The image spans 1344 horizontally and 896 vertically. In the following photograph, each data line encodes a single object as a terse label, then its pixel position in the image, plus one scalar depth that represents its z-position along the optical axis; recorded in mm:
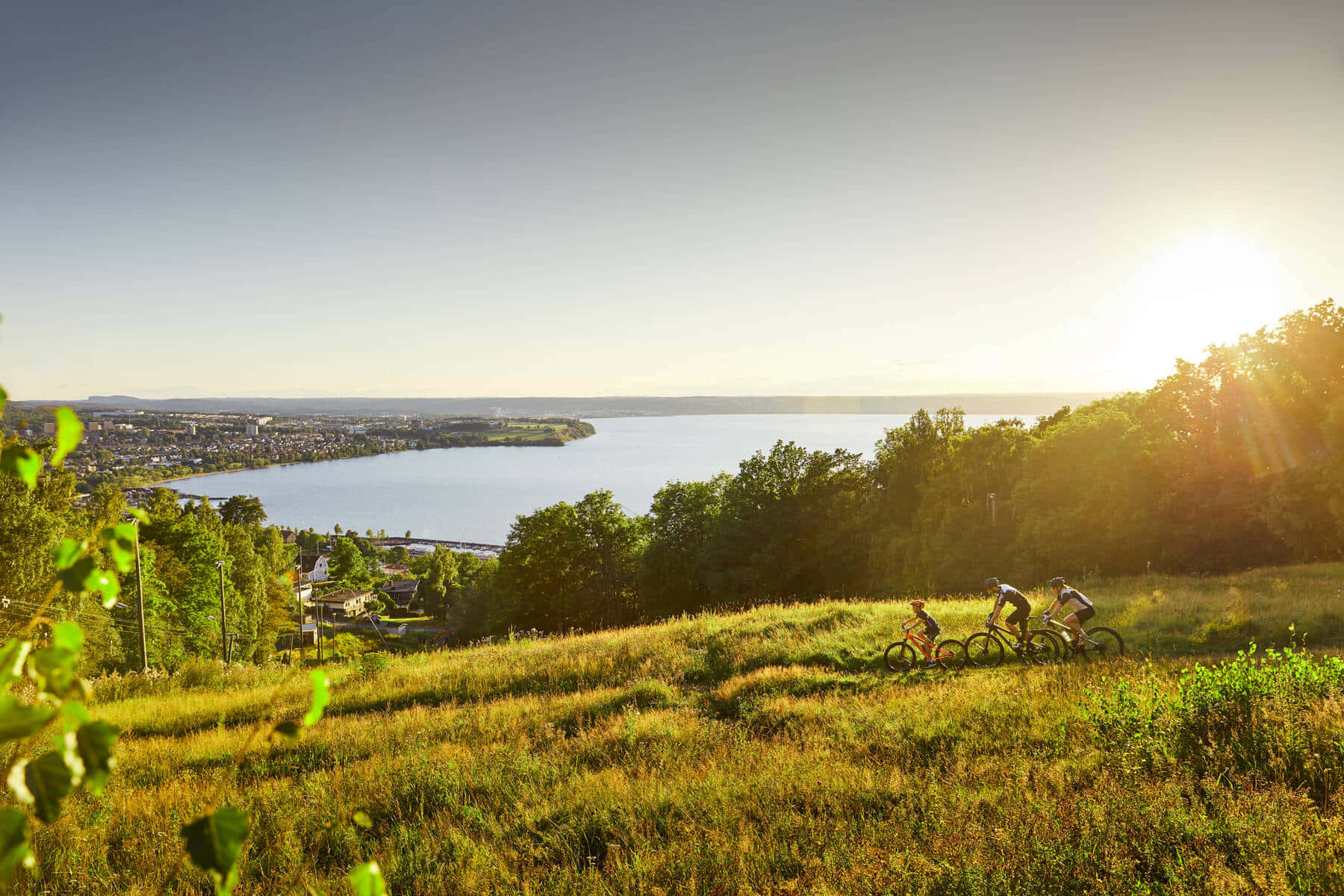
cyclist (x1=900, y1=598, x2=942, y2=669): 12117
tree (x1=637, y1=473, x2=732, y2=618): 43656
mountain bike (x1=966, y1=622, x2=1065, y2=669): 12133
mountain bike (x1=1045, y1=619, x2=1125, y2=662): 11688
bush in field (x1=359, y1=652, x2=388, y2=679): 14625
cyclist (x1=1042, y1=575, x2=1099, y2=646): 11723
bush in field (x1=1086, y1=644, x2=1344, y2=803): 5684
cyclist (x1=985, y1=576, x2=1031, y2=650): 11602
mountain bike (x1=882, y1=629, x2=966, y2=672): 12252
